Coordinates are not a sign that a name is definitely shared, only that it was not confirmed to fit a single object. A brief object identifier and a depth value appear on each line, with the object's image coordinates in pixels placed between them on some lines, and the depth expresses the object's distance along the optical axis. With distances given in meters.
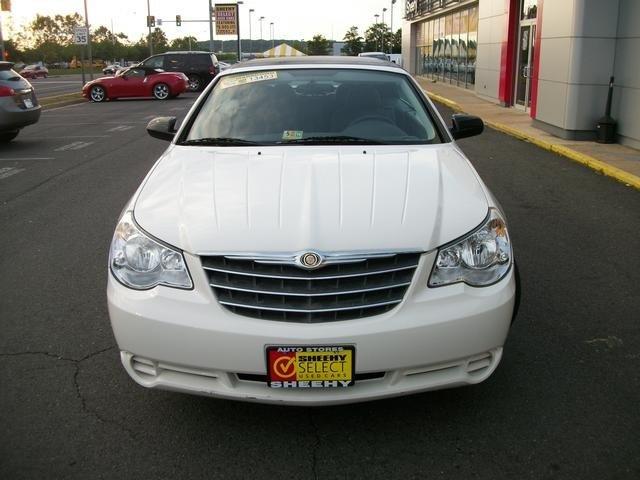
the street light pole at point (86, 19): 29.49
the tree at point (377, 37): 74.50
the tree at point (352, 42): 75.06
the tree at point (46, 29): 111.56
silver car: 12.02
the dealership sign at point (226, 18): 57.66
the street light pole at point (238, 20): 55.26
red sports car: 26.22
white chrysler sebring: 2.69
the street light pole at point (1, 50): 23.39
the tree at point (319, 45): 78.94
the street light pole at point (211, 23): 48.67
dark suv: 30.83
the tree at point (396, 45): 75.00
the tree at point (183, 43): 125.74
